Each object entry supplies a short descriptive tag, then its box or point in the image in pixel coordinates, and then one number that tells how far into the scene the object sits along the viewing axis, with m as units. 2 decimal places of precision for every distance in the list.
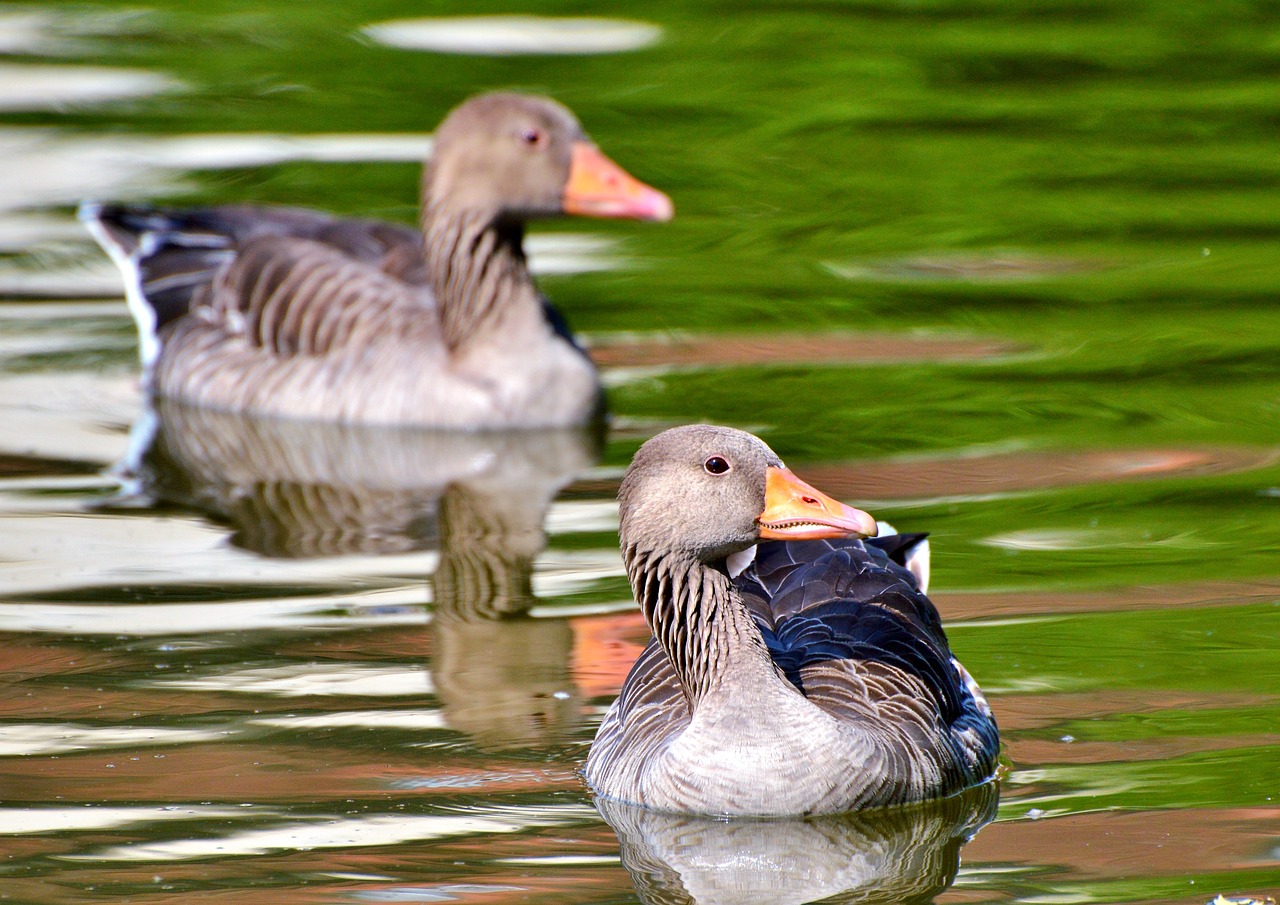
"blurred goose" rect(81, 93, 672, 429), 24.91
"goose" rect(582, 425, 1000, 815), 13.70
